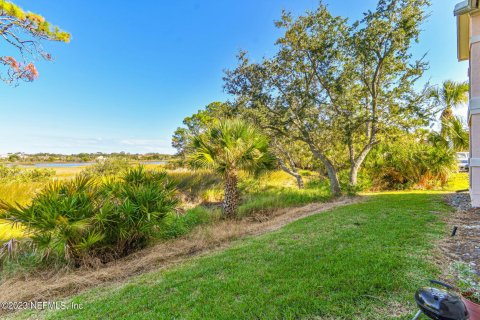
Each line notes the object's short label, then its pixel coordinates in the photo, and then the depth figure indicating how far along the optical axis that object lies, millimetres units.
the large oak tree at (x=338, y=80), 7852
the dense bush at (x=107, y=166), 15062
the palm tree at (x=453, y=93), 12547
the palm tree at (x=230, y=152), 7391
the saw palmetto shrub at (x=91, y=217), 4051
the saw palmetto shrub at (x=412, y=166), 10836
